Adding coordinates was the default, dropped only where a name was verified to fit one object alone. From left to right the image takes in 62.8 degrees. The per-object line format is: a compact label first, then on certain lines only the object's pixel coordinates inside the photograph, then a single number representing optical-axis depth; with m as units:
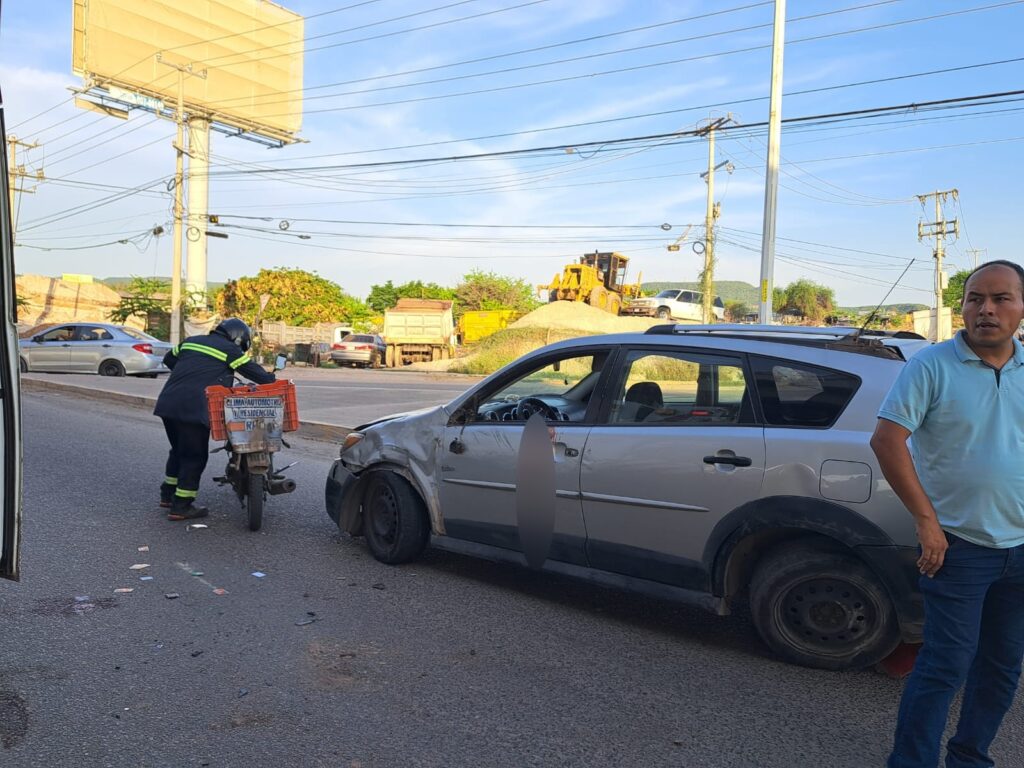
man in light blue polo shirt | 2.57
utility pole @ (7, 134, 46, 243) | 48.62
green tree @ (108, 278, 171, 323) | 39.12
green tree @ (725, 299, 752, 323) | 70.43
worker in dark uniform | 6.71
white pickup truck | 37.38
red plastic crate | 6.46
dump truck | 33.88
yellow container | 38.84
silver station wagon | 3.76
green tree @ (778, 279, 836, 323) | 83.75
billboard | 47.88
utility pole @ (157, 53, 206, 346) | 33.53
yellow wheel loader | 36.31
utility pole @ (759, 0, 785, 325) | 15.54
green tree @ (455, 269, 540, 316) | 79.69
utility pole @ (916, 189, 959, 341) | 32.06
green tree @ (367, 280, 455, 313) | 78.06
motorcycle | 6.48
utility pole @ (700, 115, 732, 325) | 33.81
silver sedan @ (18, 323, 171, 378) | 21.73
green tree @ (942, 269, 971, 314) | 62.36
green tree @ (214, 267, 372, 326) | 57.31
